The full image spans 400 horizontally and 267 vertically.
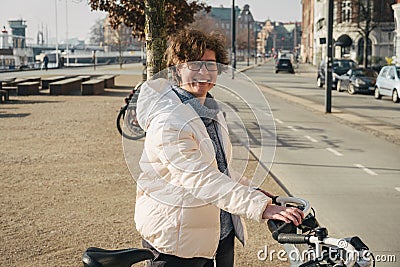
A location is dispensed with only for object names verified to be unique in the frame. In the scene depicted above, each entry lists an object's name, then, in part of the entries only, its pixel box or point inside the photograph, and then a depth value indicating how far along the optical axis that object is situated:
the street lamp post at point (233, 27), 44.81
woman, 3.11
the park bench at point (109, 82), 35.82
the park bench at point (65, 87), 29.92
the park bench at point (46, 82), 34.92
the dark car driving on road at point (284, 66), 62.09
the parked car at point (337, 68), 37.78
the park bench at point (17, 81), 31.62
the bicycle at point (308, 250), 2.71
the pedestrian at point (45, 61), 59.69
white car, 27.10
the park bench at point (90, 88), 30.17
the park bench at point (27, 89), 29.27
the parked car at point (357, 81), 31.74
